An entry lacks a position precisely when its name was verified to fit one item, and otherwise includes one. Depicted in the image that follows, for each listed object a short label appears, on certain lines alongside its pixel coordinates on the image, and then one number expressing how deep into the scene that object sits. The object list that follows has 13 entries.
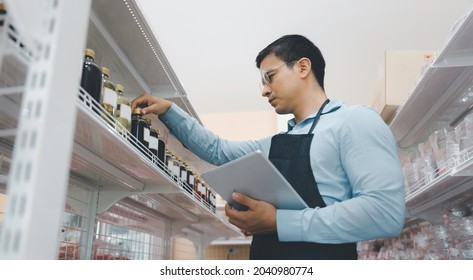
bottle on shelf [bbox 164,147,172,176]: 1.59
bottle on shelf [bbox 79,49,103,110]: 0.97
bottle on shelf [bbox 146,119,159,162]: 1.44
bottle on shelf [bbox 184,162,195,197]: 2.04
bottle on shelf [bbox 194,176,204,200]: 2.18
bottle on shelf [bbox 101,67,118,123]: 1.07
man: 1.05
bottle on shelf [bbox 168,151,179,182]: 1.67
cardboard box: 2.35
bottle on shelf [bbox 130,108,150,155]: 1.34
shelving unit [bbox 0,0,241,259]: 0.60
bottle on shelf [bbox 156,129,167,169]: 1.60
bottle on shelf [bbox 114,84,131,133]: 1.18
